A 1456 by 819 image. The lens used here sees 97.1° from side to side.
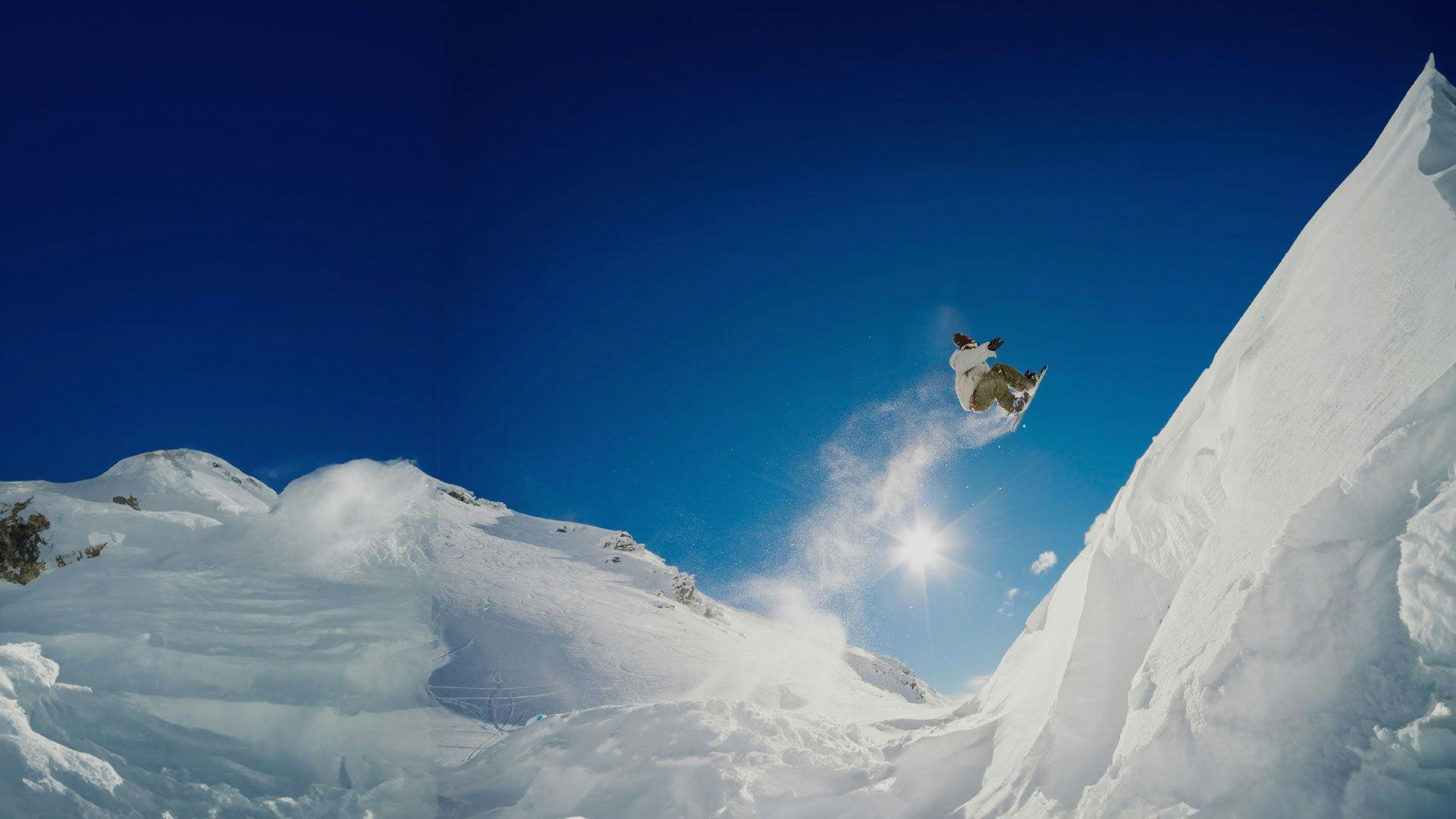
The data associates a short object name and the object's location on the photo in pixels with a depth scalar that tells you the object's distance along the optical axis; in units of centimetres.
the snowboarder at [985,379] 1159
